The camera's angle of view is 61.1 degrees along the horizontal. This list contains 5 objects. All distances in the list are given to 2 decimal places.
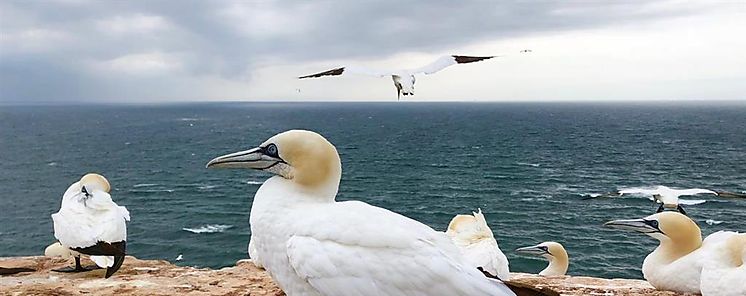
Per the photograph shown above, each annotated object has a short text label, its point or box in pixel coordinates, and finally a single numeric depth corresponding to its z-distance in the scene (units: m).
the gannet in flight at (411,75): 6.05
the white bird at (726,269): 4.88
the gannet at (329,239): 3.14
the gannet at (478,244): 5.94
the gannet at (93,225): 7.05
